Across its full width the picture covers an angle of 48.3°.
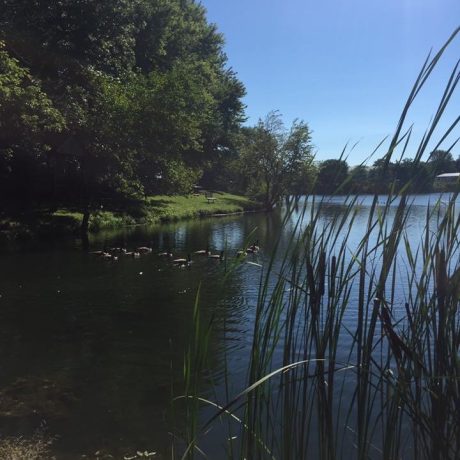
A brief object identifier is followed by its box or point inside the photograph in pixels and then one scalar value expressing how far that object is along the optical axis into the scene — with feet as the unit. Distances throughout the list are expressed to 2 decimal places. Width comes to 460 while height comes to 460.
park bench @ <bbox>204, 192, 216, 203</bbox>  162.42
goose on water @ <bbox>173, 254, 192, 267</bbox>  57.76
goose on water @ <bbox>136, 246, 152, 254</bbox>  65.81
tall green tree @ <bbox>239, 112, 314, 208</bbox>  183.21
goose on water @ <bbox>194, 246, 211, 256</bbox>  65.16
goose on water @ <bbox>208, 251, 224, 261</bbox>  62.59
